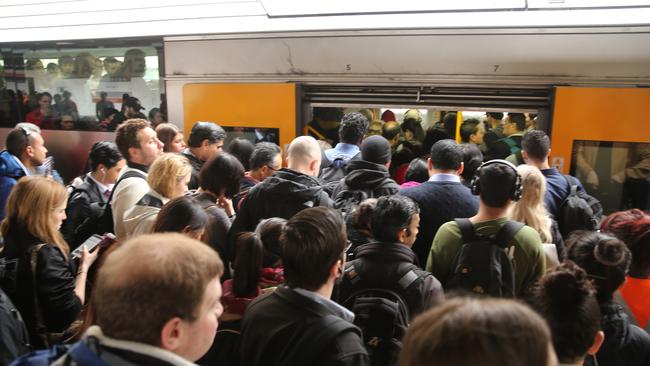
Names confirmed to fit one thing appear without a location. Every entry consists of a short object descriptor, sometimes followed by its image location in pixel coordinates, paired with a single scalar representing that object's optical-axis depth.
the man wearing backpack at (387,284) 1.71
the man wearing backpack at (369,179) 2.87
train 3.63
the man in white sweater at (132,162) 2.70
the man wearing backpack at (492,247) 1.95
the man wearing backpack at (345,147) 3.52
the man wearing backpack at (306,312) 1.37
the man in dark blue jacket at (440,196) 2.52
